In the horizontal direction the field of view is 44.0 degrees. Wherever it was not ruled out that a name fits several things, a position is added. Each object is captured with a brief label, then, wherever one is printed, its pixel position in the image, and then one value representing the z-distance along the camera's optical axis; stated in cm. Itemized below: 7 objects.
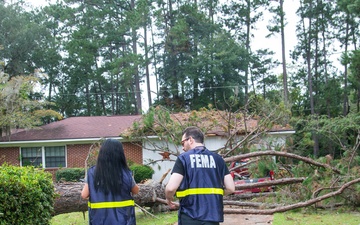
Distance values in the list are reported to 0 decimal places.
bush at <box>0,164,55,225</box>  493
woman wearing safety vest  410
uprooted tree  952
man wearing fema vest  404
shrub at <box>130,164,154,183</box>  1798
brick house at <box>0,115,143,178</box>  2041
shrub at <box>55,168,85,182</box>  1884
